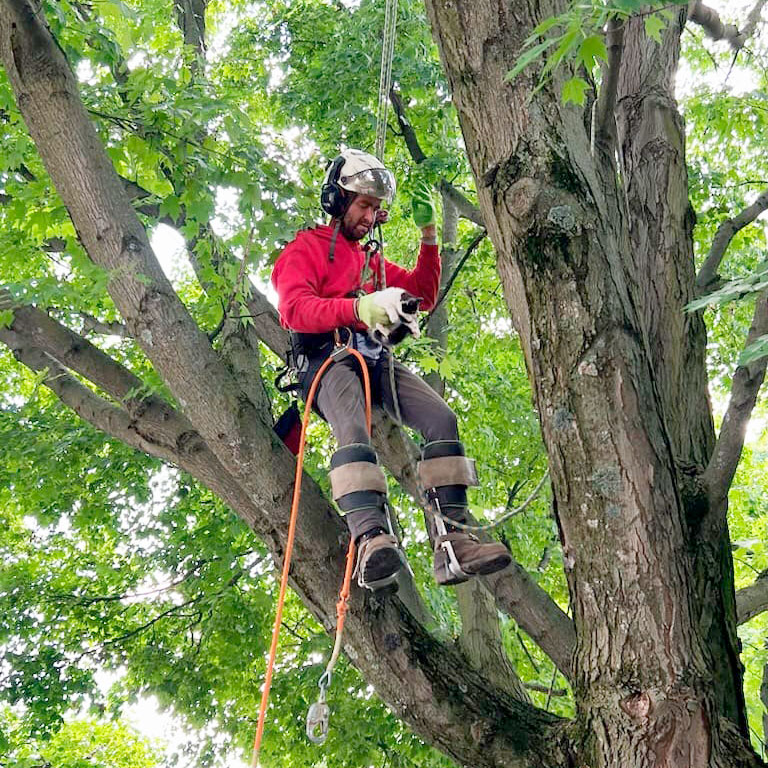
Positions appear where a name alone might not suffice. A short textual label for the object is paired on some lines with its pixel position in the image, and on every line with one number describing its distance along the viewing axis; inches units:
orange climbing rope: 214.2
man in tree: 242.7
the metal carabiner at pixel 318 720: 213.9
